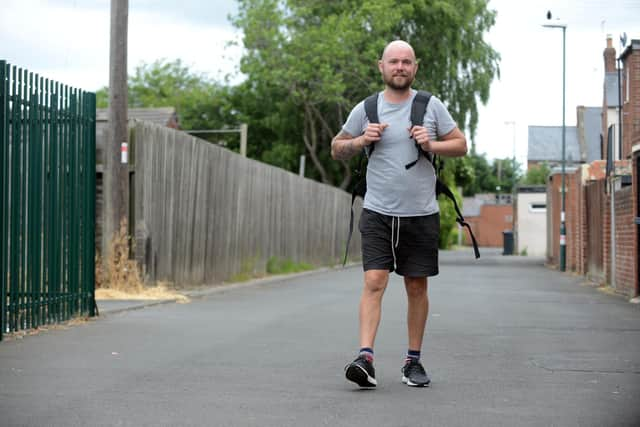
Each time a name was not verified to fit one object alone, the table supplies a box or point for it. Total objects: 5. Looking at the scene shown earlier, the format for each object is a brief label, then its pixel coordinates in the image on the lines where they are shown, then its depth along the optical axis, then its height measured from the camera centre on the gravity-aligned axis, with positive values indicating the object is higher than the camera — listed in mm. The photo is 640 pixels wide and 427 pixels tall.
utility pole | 13984 +971
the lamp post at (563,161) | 29828 +1536
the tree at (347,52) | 36594 +5576
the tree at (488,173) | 112625 +4192
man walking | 6141 +153
